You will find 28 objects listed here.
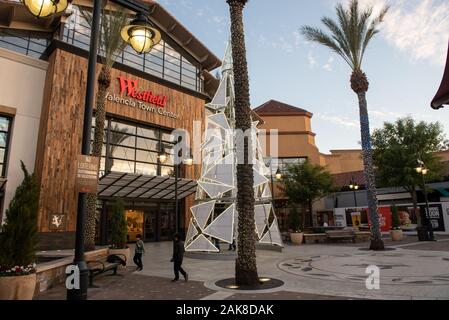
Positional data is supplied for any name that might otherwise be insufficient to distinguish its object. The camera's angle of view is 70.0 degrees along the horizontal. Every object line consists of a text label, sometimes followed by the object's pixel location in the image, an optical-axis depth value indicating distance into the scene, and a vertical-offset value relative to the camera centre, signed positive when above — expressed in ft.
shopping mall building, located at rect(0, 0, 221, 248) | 65.10 +25.25
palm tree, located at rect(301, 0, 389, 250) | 61.82 +34.30
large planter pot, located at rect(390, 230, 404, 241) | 81.84 -3.71
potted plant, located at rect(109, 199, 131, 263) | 48.65 -0.86
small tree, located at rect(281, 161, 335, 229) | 110.42 +12.53
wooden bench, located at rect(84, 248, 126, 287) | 32.76 -4.59
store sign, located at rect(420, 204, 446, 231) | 94.98 +0.83
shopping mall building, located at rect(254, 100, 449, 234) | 126.72 +25.69
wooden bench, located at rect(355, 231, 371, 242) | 80.48 -3.85
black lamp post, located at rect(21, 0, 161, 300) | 17.46 +11.93
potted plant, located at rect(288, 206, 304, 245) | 83.78 -0.44
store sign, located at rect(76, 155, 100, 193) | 18.02 +2.78
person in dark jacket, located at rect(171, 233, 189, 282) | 33.01 -3.34
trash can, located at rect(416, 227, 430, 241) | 75.71 -3.29
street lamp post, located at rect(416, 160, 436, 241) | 75.20 -2.13
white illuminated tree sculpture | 53.83 +6.59
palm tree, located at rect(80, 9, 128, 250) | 50.67 +27.37
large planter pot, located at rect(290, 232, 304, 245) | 81.71 -4.18
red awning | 19.86 +7.70
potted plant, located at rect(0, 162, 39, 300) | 23.04 -1.39
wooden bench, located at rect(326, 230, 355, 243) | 79.56 -3.23
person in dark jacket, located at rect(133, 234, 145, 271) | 41.42 -3.72
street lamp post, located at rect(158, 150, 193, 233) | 58.34 +11.80
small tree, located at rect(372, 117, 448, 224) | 100.68 +21.78
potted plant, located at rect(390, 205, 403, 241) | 81.97 -1.82
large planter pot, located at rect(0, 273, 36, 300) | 22.44 -4.41
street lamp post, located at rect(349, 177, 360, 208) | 114.44 +12.52
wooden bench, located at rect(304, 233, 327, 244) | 83.71 -4.11
